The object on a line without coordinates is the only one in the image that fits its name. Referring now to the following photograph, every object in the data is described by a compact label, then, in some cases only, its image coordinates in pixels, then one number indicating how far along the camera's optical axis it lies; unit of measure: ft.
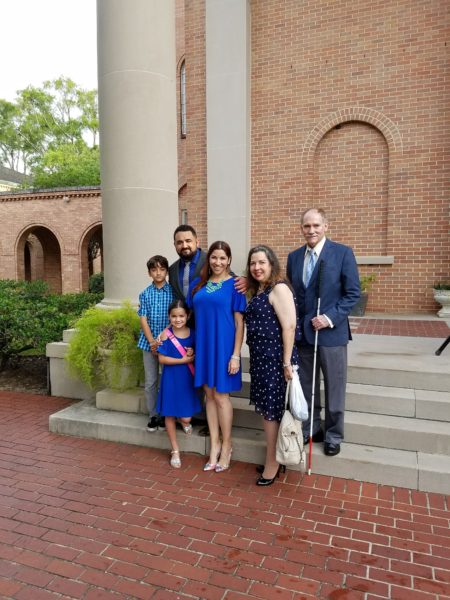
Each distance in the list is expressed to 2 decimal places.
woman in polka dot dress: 12.31
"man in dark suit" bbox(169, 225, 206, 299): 13.85
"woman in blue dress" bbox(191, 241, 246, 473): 12.95
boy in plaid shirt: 14.69
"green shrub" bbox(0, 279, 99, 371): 23.32
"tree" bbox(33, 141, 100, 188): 99.81
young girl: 13.87
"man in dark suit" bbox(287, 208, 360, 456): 13.02
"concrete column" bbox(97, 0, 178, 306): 19.07
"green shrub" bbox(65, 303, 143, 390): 17.15
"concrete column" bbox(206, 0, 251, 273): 33.94
